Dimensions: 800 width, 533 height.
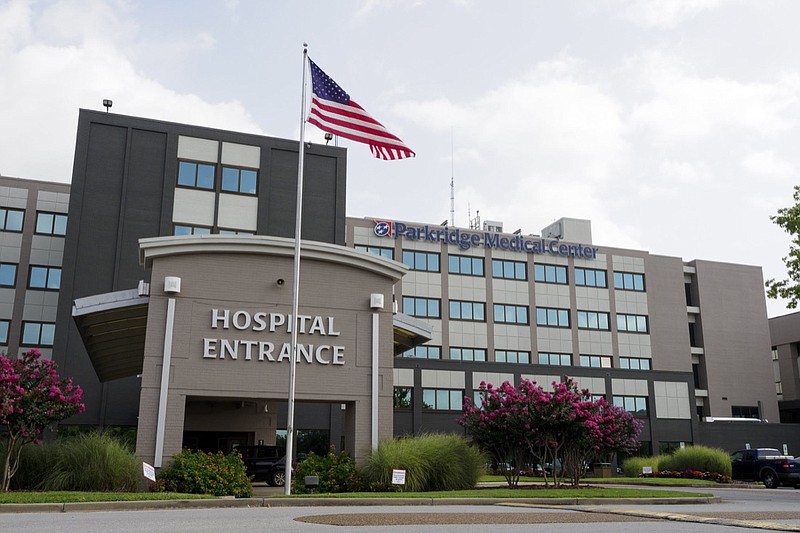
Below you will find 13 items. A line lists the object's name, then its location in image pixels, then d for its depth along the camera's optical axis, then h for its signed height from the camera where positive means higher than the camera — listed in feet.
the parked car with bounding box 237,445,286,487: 101.04 -2.50
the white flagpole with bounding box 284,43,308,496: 70.54 +12.87
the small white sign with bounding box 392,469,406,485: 70.44 -2.65
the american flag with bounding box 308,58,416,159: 77.25 +32.36
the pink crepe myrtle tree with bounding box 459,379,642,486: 87.81 +2.72
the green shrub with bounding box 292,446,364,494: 73.41 -2.60
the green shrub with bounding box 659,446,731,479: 133.98 -1.59
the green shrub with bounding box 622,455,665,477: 148.56 -2.61
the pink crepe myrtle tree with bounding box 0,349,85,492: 69.15 +3.81
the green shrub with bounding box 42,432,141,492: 68.23 -2.12
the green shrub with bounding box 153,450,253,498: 69.21 -2.82
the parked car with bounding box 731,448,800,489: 115.44 -2.30
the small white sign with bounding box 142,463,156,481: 66.39 -2.28
